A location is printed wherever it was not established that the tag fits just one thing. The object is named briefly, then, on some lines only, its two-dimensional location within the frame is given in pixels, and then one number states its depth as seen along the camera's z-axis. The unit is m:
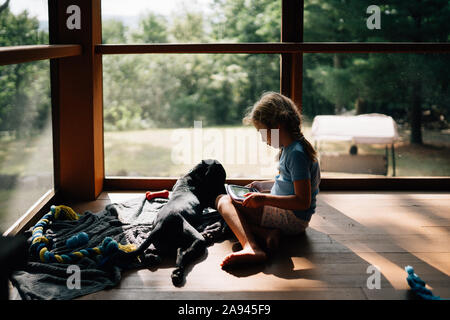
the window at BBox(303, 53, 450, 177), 3.29
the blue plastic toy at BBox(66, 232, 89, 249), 2.14
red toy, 2.93
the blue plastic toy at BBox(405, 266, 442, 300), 1.71
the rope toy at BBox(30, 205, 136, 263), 1.99
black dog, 2.03
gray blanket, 1.77
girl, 2.13
